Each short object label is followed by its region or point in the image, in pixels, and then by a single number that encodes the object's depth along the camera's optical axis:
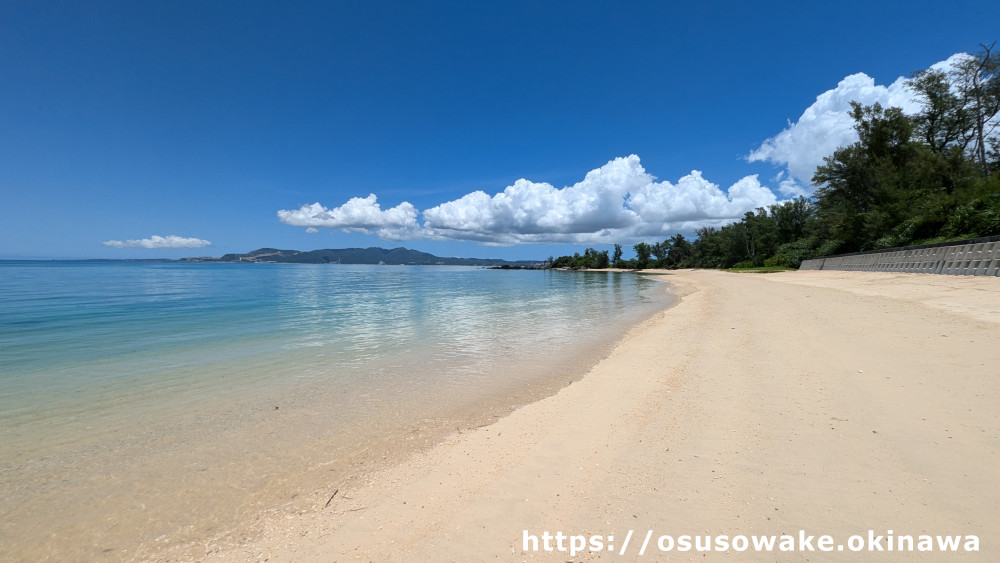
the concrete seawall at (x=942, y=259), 16.39
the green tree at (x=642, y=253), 137.62
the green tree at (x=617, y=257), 156.76
